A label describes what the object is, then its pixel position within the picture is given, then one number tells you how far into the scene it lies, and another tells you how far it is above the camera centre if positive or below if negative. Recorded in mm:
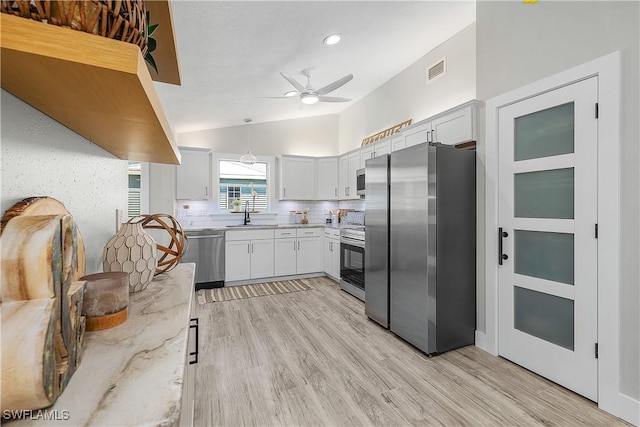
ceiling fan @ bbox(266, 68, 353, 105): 3283 +1488
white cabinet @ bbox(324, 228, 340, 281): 4730 -665
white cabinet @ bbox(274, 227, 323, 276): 4961 -661
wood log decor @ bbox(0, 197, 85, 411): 428 -162
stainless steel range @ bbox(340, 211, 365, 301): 3943 -675
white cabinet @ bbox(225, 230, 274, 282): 4617 -675
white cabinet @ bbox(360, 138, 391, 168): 4031 +962
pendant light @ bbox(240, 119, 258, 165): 4777 +906
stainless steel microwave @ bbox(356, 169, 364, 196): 4297 +486
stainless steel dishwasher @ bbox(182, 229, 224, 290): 4363 -653
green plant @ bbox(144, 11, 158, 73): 895 +542
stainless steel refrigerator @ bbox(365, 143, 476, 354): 2434 -287
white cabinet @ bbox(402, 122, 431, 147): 3188 +922
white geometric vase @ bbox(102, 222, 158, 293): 1014 -153
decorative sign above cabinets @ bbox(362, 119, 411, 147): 4031 +1245
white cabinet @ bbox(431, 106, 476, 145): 2676 +858
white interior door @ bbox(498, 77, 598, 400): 1884 -146
